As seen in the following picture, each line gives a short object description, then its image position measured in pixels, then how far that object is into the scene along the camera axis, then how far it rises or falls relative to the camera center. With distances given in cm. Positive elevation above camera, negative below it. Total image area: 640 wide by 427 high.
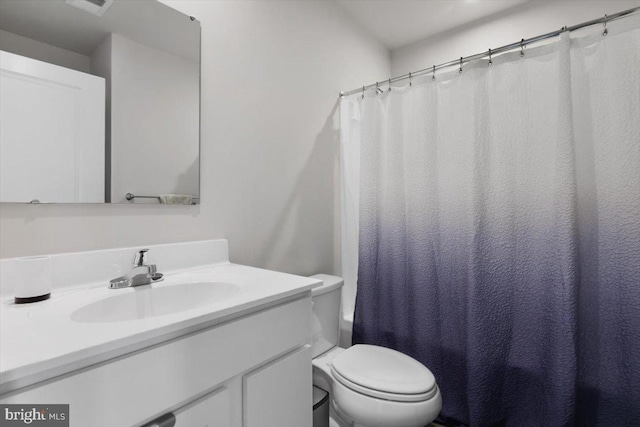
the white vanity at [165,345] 54 -26
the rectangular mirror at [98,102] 90 +42
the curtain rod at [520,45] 112 +75
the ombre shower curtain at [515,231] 116 -6
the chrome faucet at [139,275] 100 -17
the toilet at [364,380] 115 -66
